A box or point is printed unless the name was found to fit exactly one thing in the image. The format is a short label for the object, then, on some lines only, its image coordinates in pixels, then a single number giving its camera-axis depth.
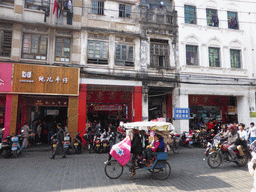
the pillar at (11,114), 10.82
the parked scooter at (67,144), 9.68
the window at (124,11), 13.89
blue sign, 13.10
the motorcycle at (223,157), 6.89
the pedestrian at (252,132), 10.14
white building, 14.23
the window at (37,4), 12.14
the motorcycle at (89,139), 10.68
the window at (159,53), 14.16
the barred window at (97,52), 12.95
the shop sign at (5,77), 10.87
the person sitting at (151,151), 5.70
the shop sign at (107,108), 14.15
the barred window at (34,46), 11.98
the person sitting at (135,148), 5.80
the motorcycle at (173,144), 9.94
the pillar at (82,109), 12.09
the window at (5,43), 11.63
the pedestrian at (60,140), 8.80
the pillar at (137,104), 12.95
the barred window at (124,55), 13.42
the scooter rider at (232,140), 6.94
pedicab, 5.66
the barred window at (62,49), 12.45
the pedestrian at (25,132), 10.80
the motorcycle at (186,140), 11.81
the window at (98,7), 13.35
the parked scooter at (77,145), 10.04
